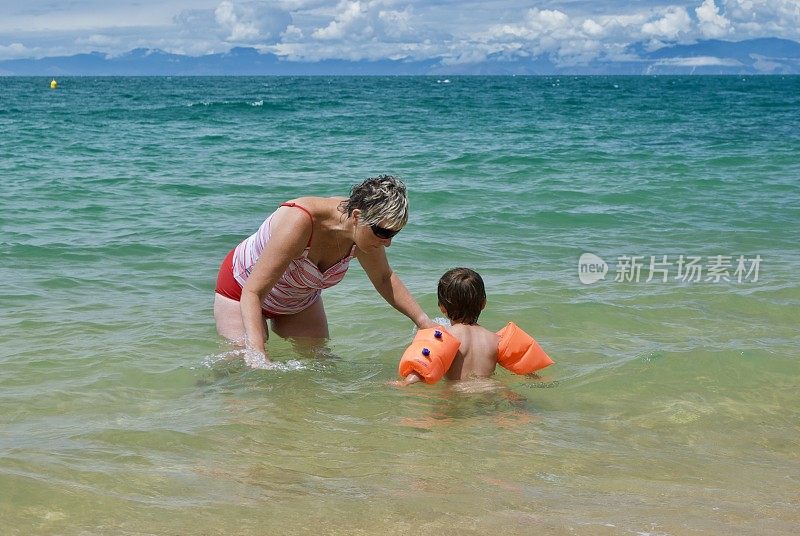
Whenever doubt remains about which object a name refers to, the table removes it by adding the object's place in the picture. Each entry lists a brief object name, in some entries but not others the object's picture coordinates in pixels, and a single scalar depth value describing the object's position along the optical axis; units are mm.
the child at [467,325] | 4617
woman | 4047
